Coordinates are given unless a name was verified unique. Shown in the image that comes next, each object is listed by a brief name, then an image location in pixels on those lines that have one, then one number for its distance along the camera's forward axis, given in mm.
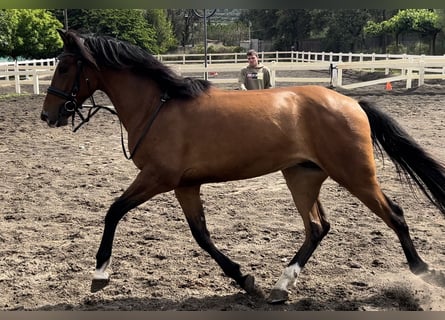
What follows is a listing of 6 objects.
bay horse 3250
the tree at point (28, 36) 18773
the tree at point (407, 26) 28984
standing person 7176
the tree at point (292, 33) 42697
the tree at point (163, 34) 40094
